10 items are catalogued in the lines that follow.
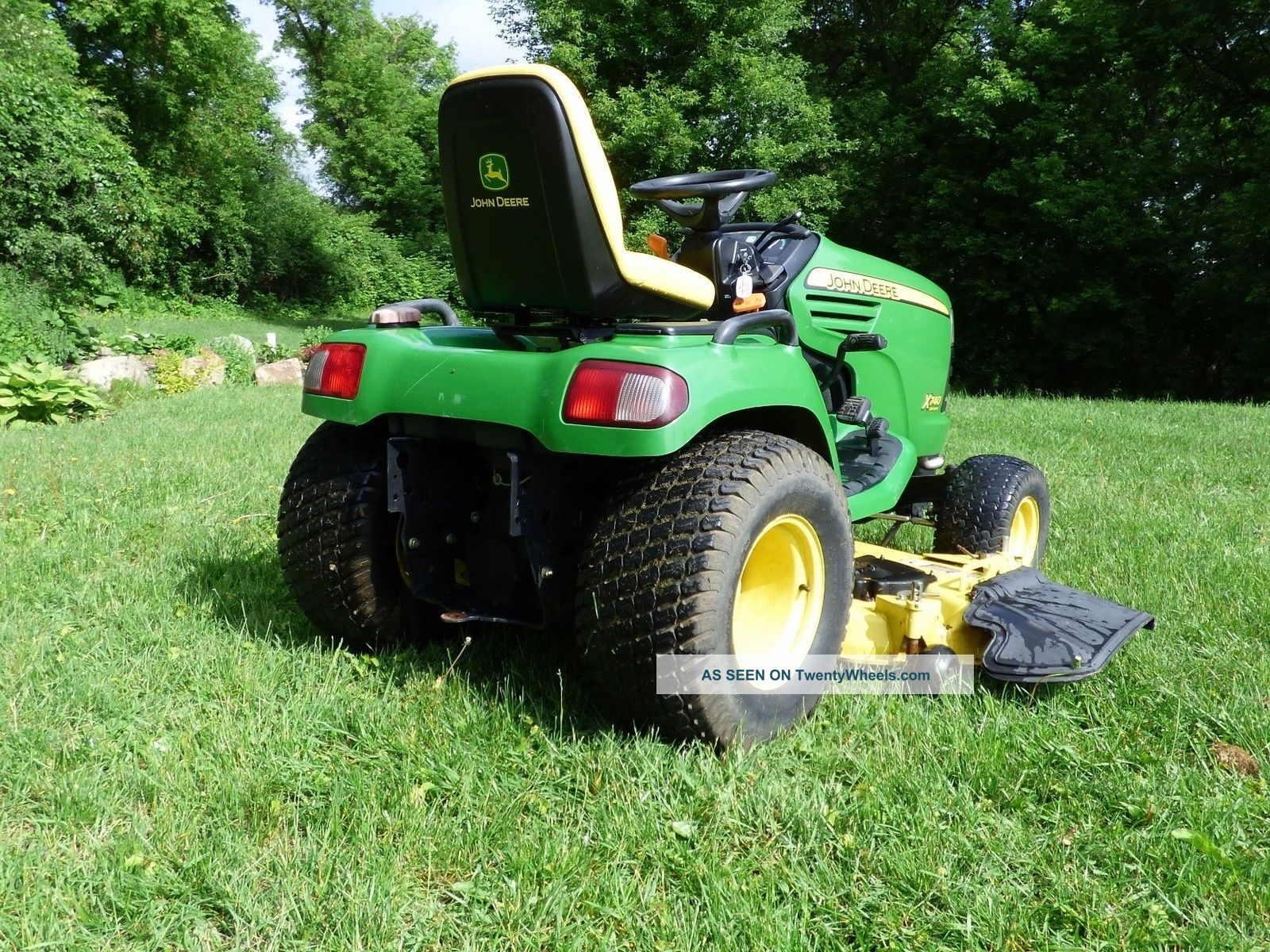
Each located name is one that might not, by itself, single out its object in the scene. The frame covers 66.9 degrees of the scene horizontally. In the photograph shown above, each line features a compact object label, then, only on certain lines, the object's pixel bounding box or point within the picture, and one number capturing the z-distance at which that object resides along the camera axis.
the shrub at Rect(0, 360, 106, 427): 6.66
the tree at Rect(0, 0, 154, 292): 11.59
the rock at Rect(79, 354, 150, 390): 8.45
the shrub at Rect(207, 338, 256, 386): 10.05
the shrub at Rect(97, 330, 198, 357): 9.26
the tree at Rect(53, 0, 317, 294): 20.97
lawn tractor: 1.95
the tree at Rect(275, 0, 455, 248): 29.80
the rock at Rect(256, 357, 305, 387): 10.12
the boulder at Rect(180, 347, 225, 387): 9.44
